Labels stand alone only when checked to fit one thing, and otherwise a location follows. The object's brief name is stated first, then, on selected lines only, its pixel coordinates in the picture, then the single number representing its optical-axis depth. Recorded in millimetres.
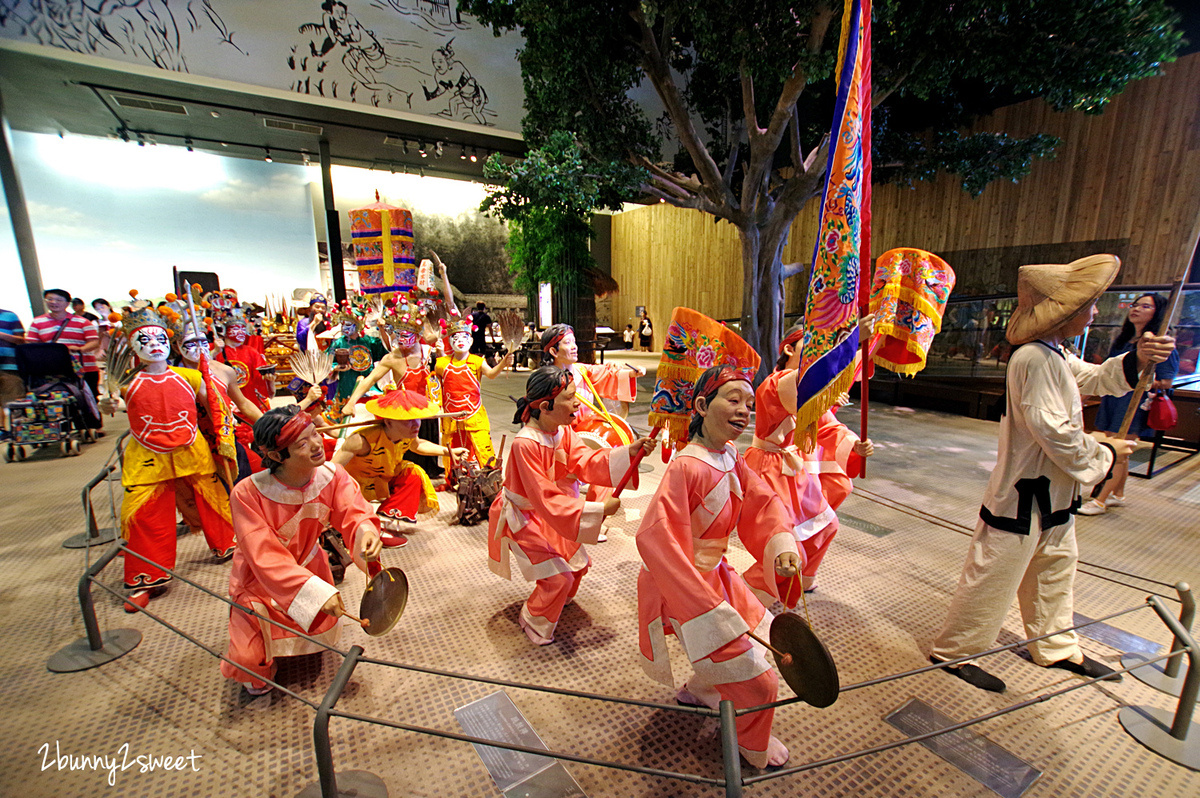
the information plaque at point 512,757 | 1665
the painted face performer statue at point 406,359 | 4043
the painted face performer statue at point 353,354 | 4699
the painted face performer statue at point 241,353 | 4711
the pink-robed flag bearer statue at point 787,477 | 2502
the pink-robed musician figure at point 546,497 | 2209
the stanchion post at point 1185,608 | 1833
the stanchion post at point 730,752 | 1039
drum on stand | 3030
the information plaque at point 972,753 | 1685
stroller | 5480
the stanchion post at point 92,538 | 3167
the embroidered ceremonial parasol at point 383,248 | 4902
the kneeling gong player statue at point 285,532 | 1821
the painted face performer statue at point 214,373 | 3079
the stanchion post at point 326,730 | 1223
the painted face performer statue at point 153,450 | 2689
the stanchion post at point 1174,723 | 1711
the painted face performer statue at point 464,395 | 4133
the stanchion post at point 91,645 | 2176
